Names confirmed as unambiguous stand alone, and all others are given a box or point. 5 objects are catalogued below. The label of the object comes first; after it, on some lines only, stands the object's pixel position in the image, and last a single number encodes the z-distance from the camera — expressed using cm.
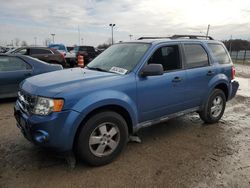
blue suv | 236
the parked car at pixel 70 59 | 1318
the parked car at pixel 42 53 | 970
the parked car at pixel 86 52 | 1479
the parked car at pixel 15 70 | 503
